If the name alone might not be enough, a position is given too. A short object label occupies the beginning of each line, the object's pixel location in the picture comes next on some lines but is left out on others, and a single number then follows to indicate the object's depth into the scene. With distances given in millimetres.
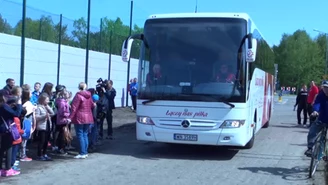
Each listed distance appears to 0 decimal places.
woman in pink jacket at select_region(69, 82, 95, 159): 11703
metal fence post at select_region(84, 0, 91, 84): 20859
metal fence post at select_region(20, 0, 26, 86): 14755
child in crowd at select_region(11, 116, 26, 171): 9586
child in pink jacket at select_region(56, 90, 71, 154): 11906
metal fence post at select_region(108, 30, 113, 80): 26045
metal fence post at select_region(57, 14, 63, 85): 19650
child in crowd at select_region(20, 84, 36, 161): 10453
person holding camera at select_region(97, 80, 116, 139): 13882
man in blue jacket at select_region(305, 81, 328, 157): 10148
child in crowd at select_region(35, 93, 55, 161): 11164
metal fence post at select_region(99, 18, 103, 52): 24512
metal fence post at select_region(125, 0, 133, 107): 26914
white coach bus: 11695
